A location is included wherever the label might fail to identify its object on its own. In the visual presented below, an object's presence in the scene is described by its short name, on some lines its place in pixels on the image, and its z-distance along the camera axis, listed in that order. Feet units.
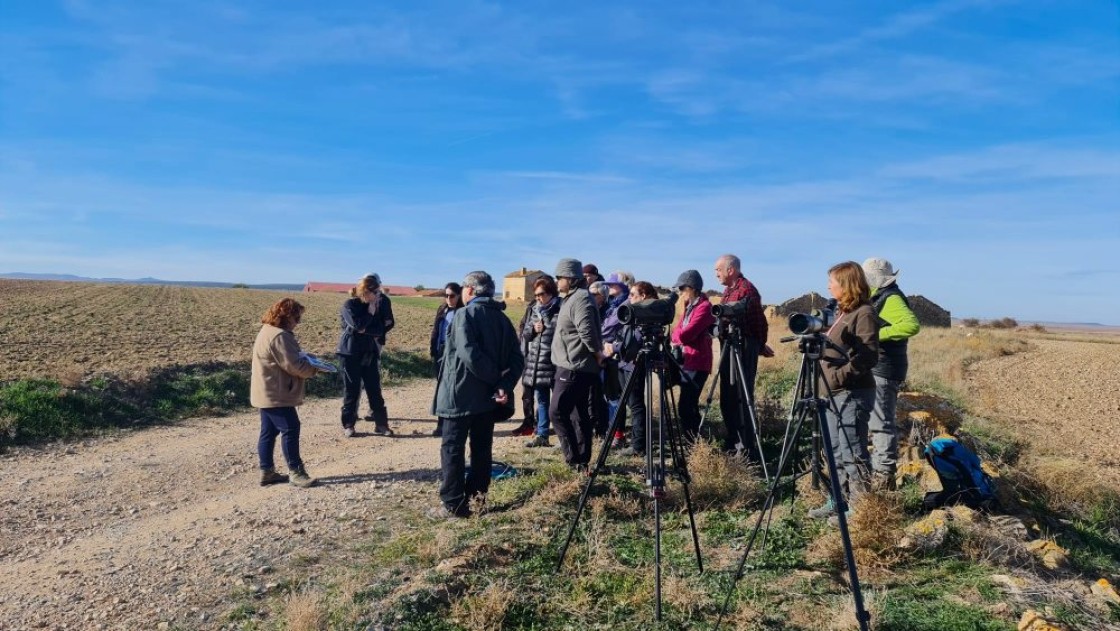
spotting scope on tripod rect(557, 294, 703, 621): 13.84
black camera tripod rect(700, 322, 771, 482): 19.95
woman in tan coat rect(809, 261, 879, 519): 15.88
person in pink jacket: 21.86
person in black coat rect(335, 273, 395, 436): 27.91
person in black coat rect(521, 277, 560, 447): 23.66
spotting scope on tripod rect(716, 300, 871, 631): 11.22
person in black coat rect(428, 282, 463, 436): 27.73
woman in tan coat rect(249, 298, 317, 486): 20.93
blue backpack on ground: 17.42
